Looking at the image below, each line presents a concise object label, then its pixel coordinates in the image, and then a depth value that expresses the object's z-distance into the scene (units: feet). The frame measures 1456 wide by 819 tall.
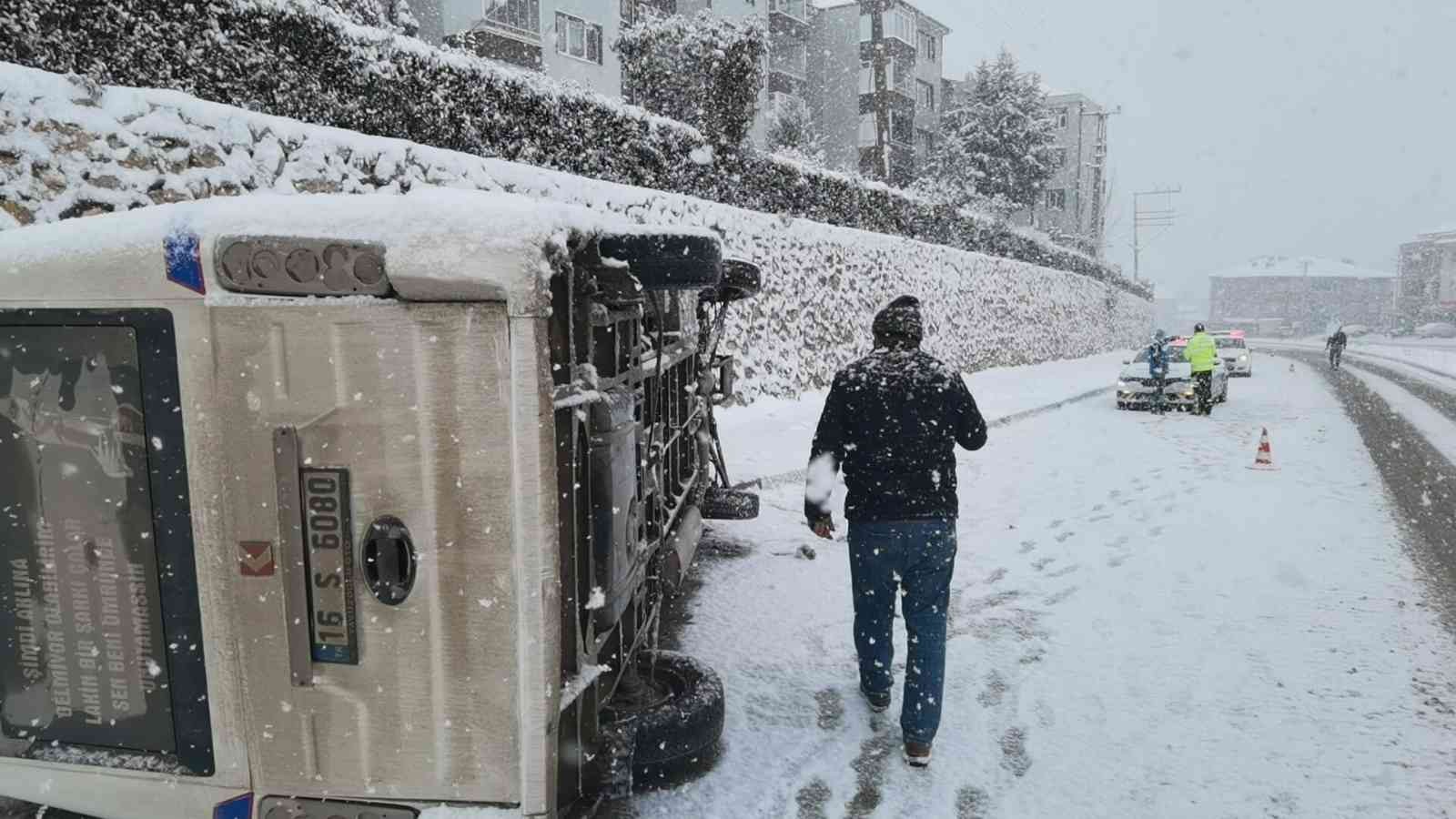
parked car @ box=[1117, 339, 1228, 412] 55.26
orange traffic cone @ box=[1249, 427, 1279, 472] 34.11
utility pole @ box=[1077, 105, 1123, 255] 187.93
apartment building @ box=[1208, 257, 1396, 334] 363.97
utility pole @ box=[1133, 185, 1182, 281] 217.07
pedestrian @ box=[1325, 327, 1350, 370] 103.68
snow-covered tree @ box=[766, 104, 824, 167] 113.91
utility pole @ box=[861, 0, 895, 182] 80.53
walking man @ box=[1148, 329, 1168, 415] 54.80
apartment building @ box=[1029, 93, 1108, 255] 189.98
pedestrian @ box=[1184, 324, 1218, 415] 53.57
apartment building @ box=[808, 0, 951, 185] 146.00
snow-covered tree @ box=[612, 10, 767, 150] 46.57
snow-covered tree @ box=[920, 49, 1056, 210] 122.42
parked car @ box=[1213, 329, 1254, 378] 92.79
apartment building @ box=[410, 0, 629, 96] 82.02
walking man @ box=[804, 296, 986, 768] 11.86
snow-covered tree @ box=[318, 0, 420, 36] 32.71
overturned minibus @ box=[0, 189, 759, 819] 7.14
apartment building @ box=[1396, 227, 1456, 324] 292.20
